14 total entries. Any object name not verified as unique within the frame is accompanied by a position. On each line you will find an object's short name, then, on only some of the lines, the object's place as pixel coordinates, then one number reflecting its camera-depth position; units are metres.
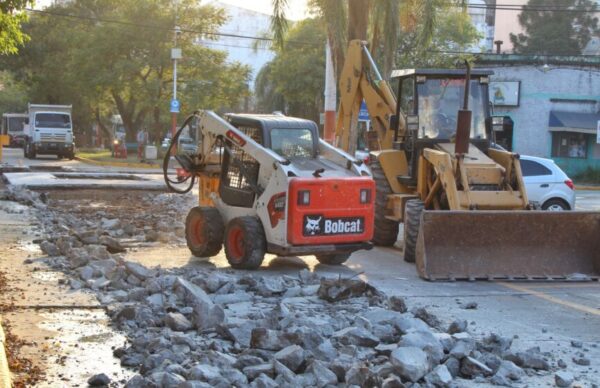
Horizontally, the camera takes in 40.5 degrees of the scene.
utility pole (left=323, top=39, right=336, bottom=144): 25.62
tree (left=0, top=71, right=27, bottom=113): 88.41
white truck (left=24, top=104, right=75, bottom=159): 41.59
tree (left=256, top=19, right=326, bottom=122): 46.59
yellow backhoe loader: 10.96
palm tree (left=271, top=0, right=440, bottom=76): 21.42
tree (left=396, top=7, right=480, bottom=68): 42.12
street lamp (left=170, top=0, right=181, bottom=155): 37.72
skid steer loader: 10.75
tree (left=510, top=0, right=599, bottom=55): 59.72
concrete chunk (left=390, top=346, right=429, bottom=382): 6.08
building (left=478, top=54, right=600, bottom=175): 40.22
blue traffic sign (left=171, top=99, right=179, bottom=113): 37.66
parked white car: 17.50
